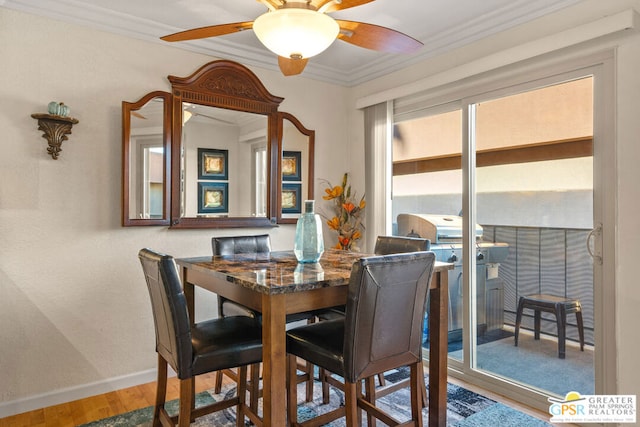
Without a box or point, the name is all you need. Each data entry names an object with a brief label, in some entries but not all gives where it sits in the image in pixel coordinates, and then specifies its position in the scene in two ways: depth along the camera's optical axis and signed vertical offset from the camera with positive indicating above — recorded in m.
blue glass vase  2.09 -0.12
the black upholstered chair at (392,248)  2.43 -0.22
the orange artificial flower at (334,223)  3.63 -0.10
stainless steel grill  2.77 -0.35
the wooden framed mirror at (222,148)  2.92 +0.49
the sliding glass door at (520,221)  2.31 -0.05
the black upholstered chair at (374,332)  1.57 -0.51
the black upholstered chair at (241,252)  2.46 -0.26
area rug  2.25 -1.16
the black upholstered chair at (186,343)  1.65 -0.56
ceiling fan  1.62 +0.79
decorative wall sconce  2.41 +0.53
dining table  1.50 -0.34
